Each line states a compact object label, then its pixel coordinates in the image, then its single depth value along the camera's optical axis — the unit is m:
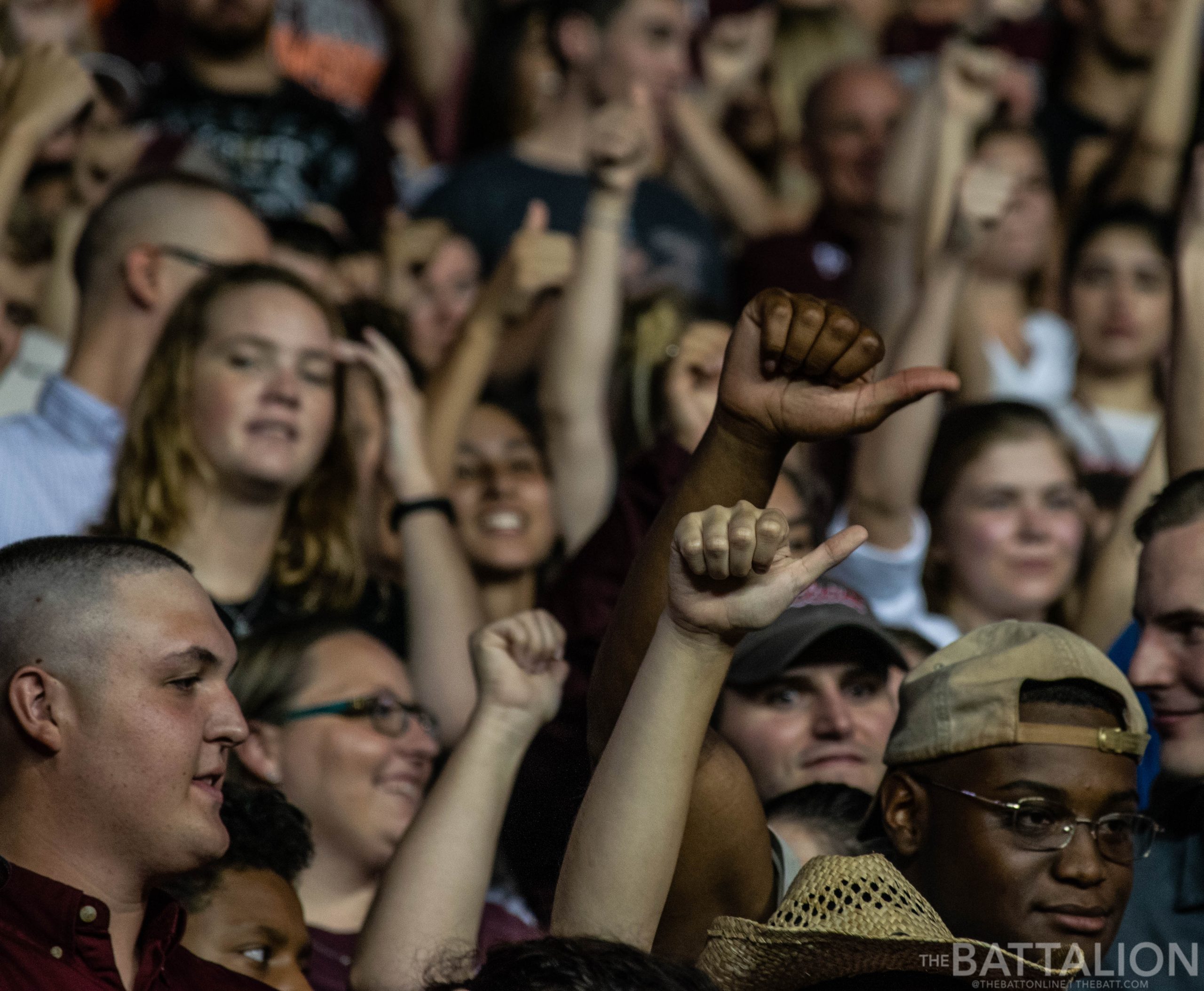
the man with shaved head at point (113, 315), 8.40
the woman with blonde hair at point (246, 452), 8.17
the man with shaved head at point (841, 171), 12.73
